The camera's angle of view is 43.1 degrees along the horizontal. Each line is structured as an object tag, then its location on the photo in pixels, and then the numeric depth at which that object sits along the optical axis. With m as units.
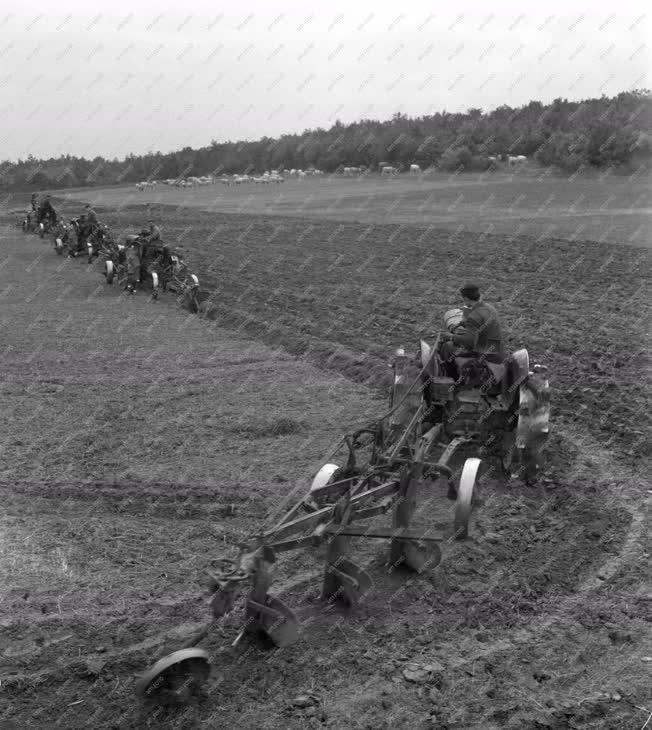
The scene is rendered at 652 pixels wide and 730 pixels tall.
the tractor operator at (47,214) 30.09
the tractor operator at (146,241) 18.00
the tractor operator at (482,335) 7.93
